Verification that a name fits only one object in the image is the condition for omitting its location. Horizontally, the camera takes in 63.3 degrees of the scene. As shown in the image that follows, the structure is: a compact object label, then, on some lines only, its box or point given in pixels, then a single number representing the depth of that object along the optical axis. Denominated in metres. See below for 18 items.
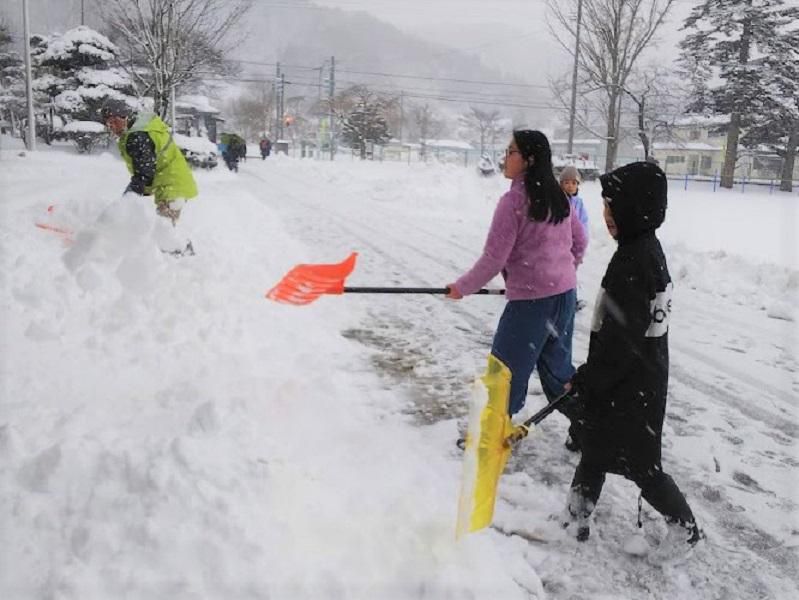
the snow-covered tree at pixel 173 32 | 18.14
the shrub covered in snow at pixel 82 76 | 24.69
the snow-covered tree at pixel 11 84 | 34.73
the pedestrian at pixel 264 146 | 38.62
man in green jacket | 5.63
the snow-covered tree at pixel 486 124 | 79.43
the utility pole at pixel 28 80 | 21.14
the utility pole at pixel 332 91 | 48.34
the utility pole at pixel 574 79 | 15.73
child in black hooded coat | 2.38
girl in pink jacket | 3.05
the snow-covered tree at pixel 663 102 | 26.25
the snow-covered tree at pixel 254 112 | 76.09
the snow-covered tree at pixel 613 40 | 14.73
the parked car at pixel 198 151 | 22.30
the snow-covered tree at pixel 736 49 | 30.20
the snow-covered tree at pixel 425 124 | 76.51
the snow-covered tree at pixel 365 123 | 53.38
